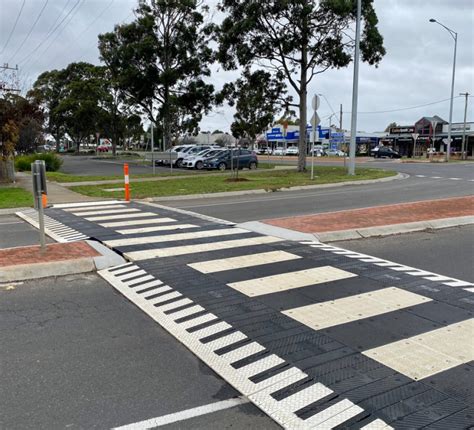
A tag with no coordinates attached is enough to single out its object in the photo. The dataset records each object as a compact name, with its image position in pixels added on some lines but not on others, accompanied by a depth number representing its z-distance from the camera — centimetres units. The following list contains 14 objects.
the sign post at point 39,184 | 732
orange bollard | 1486
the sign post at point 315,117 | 2175
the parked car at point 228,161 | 3400
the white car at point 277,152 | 8522
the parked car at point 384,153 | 6317
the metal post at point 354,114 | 2502
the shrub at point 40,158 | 3189
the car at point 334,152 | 7769
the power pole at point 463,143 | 5312
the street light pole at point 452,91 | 4218
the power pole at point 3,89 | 2064
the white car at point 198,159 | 3475
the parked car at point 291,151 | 8106
